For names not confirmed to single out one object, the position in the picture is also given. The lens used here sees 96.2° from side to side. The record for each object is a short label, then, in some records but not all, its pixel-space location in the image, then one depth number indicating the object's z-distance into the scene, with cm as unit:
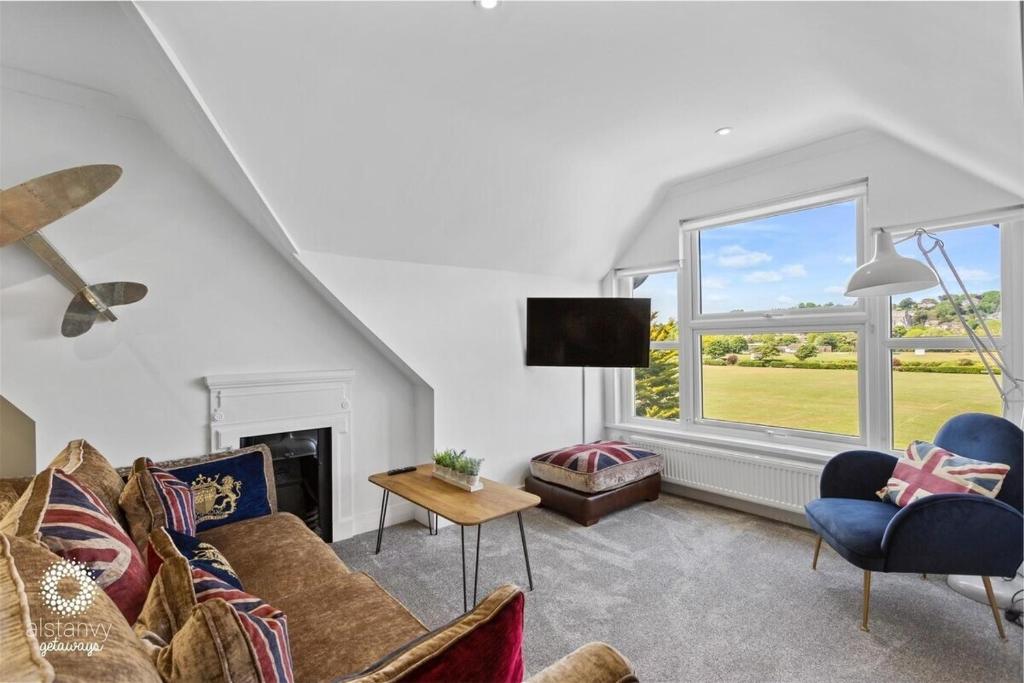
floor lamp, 213
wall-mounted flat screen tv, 396
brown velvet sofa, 71
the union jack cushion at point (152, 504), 167
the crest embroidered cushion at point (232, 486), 223
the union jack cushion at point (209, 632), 72
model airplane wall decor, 141
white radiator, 323
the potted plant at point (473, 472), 263
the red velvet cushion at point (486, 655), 73
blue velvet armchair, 197
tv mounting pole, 447
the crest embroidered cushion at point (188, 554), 113
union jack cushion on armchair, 215
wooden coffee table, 226
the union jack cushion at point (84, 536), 105
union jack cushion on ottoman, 347
